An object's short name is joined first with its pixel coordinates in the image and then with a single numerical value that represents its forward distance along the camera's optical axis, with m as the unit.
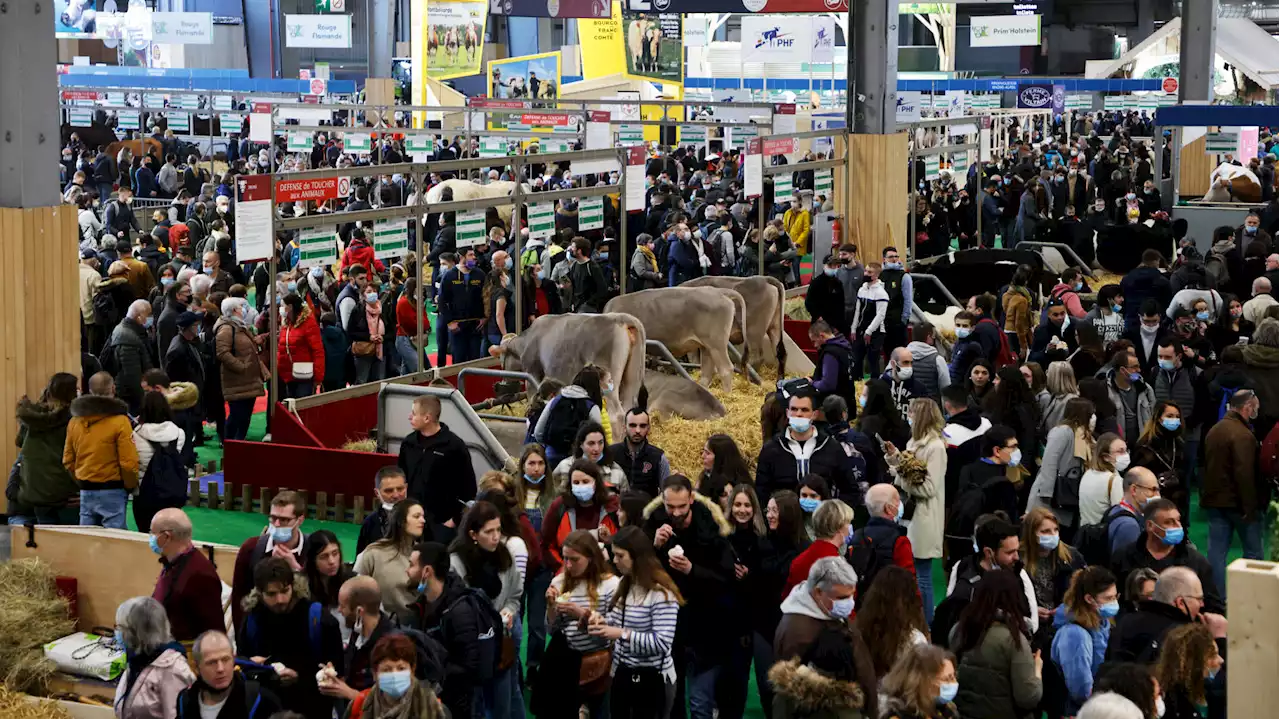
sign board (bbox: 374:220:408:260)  14.84
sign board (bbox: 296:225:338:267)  13.98
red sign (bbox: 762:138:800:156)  19.90
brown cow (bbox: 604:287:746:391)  16.09
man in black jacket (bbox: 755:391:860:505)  9.36
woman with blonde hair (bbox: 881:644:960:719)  5.97
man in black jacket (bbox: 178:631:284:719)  6.24
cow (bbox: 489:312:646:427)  14.18
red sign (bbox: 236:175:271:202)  13.33
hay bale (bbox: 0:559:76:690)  8.63
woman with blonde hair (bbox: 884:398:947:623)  9.61
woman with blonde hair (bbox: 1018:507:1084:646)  7.88
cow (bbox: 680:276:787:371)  17.06
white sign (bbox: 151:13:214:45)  49.53
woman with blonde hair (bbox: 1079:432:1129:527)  9.22
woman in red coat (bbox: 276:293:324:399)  14.96
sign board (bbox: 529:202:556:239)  17.08
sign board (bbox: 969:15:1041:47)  47.19
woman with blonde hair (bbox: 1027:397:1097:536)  10.09
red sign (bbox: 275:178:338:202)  13.82
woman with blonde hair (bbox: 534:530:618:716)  7.25
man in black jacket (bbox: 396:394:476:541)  9.76
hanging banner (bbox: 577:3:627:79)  45.59
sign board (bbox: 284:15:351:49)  44.76
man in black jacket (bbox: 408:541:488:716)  7.01
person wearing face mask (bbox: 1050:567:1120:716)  7.05
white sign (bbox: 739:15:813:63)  40.62
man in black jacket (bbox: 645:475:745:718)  7.74
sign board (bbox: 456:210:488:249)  15.96
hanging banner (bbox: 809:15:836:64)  40.72
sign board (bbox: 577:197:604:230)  17.88
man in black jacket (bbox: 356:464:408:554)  8.47
